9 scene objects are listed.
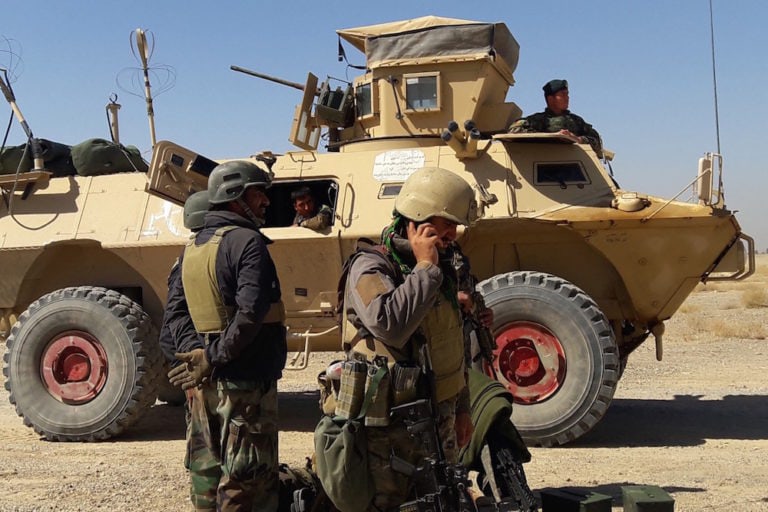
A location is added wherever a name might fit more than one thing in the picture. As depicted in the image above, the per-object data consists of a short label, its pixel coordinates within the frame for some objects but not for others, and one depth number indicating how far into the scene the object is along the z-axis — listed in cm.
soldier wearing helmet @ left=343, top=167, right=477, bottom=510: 322
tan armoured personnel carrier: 703
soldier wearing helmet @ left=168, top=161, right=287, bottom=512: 404
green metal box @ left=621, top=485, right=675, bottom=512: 421
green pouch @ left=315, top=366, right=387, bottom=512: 326
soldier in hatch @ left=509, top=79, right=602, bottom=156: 810
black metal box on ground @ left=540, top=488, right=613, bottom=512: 428
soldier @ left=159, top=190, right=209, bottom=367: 436
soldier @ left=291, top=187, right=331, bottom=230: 757
